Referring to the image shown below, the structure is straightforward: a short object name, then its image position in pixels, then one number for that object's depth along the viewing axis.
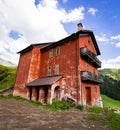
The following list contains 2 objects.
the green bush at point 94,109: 11.18
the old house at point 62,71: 13.77
